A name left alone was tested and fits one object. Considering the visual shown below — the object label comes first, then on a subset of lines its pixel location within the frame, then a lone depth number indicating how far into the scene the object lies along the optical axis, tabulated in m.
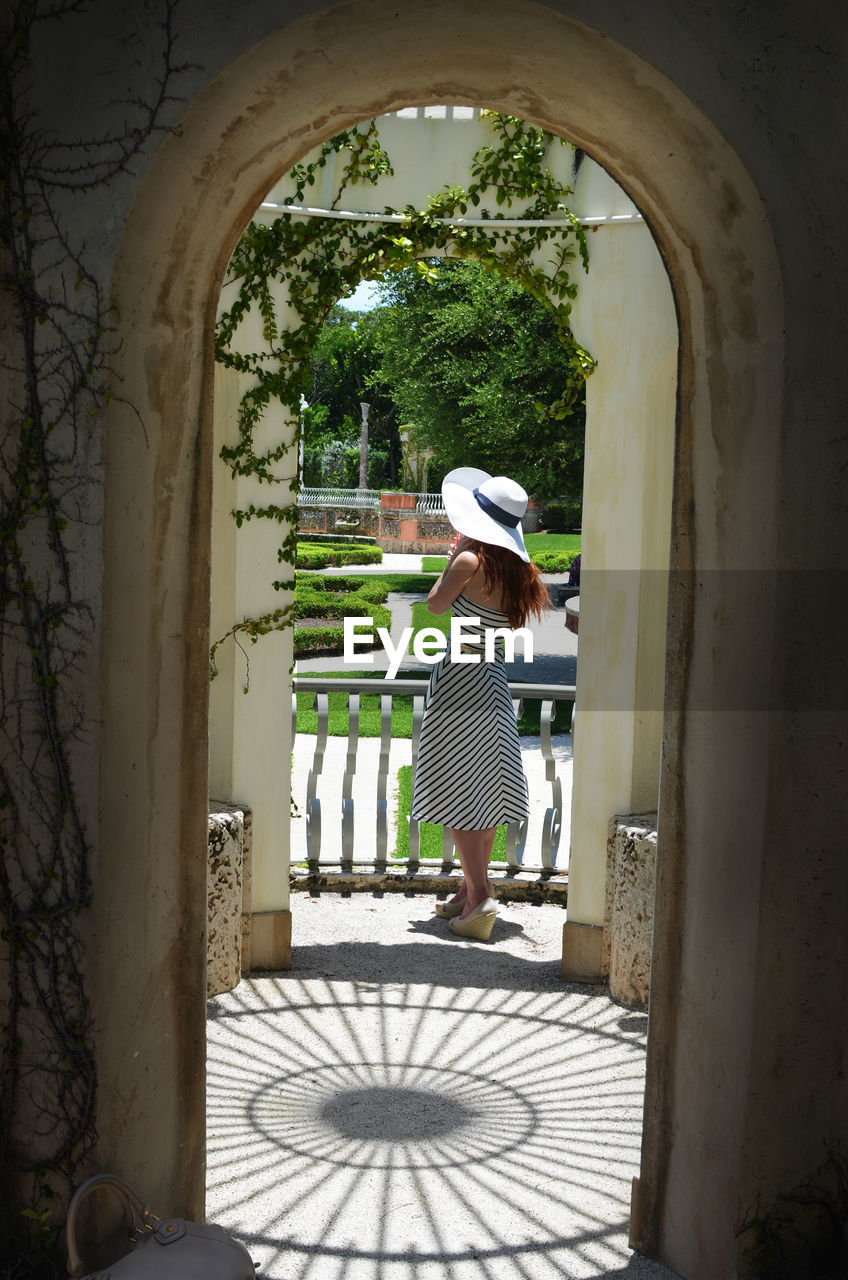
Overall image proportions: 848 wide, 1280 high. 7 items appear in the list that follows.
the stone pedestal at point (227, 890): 5.09
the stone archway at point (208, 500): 2.89
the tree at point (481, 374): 12.23
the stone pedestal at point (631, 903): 5.12
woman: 5.80
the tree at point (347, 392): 53.50
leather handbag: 2.67
